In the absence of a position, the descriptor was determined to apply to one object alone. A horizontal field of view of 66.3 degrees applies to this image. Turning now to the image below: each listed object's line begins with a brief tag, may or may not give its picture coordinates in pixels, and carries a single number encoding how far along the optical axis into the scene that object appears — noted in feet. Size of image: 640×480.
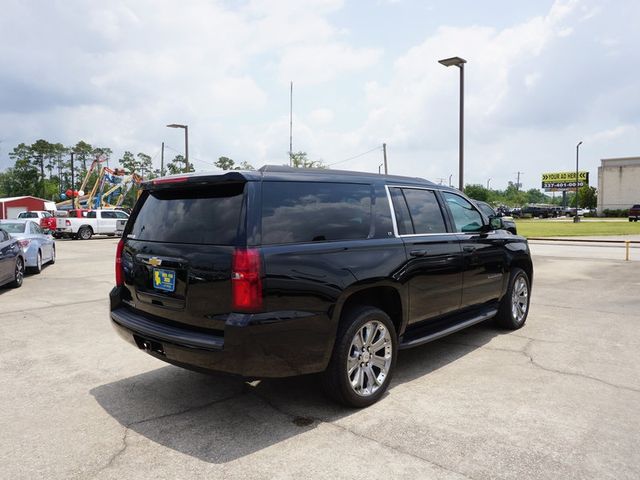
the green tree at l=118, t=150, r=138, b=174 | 325.42
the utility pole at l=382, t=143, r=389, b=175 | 147.99
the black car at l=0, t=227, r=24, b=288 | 30.89
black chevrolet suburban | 10.80
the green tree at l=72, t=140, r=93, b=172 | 317.83
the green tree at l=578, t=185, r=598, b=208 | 278.26
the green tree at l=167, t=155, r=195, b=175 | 275.18
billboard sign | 295.89
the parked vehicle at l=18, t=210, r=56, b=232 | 92.79
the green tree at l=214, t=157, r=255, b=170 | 264.31
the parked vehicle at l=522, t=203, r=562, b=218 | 224.74
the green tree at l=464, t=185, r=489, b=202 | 410.39
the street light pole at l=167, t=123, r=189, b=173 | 93.86
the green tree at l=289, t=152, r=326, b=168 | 230.54
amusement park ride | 147.13
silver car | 39.93
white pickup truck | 92.22
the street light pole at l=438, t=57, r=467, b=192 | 57.47
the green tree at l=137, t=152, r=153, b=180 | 327.88
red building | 186.22
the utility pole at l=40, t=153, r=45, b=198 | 306.23
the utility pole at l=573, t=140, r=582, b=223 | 157.79
